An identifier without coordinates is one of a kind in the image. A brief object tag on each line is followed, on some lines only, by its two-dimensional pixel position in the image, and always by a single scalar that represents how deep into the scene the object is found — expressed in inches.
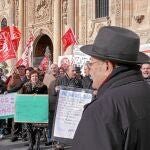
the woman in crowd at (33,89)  266.0
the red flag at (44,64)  538.6
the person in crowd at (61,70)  327.1
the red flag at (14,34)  458.8
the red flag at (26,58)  481.3
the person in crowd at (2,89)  336.7
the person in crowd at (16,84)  321.0
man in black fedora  59.4
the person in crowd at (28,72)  300.9
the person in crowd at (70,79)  269.5
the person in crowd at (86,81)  268.9
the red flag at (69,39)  510.5
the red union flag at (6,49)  442.3
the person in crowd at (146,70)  223.5
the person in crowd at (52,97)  271.8
